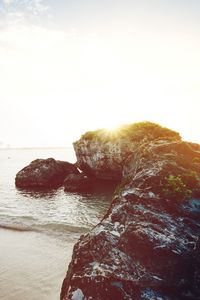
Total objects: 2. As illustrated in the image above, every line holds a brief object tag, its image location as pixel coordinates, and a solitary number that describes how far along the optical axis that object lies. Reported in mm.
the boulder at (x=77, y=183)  44406
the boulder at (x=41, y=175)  48375
